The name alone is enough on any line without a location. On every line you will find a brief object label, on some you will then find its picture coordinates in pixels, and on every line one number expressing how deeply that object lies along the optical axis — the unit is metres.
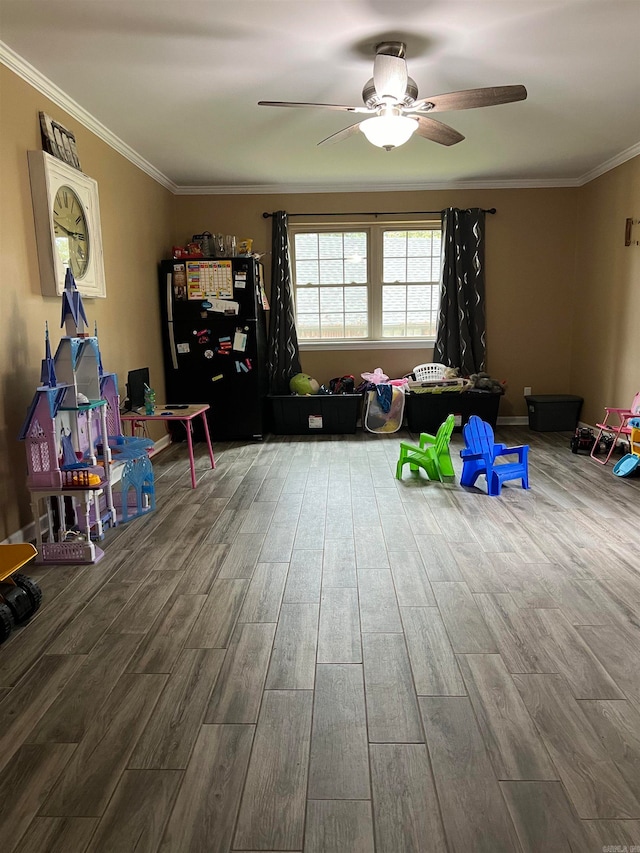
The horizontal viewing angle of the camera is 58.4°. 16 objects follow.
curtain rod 6.27
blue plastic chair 4.00
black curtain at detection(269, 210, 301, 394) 6.20
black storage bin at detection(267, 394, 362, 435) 5.98
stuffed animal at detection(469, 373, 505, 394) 5.98
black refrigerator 5.59
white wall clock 3.31
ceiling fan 2.89
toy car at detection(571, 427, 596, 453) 5.14
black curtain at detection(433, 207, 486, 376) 6.20
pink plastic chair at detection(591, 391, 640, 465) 4.50
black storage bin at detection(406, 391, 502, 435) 5.95
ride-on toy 2.26
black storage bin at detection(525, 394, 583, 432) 6.07
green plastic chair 4.23
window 6.42
